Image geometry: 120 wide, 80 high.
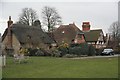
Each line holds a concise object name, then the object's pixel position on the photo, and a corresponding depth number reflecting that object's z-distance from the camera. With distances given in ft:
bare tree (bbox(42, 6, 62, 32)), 287.07
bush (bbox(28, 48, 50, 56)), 197.53
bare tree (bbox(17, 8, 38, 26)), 286.87
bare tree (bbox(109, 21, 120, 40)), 331.82
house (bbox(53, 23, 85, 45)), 272.31
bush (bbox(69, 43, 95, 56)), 200.64
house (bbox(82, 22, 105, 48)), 306.96
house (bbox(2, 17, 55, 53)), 232.53
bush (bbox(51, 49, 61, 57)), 186.80
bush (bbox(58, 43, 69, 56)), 191.84
